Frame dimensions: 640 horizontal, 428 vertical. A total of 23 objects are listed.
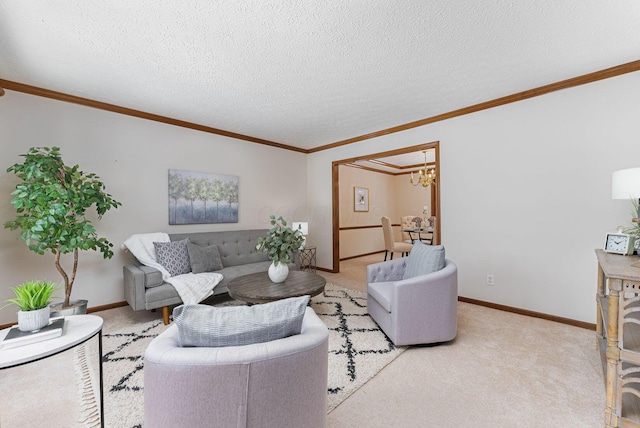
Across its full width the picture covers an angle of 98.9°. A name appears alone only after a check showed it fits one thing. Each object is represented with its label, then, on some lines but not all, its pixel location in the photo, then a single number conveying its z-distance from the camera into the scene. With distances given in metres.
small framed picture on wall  6.77
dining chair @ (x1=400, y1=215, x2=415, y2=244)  6.84
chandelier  5.67
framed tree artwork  3.77
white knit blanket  2.87
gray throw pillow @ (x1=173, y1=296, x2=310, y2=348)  0.95
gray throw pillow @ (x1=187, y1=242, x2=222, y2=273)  3.24
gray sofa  2.72
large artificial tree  2.32
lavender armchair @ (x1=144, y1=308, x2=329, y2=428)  0.83
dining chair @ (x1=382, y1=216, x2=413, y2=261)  5.40
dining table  5.84
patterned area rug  1.64
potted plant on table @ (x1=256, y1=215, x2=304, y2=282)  2.80
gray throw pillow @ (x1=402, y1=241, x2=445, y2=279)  2.43
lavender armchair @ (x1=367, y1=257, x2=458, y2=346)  2.24
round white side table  1.08
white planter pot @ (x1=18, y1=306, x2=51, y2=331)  1.26
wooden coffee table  2.42
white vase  2.80
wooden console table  1.34
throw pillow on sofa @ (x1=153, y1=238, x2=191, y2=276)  3.05
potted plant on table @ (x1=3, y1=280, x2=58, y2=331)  1.26
